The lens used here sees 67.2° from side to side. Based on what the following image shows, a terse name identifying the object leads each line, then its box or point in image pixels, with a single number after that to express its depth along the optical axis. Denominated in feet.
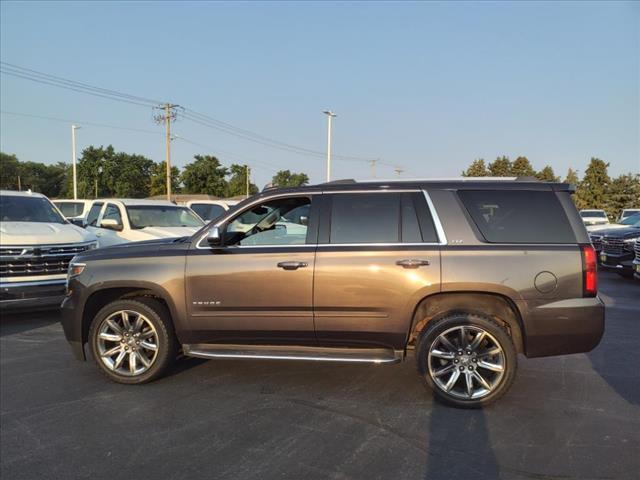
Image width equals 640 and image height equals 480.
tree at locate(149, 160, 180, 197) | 270.46
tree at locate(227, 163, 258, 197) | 293.84
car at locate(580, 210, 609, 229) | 74.73
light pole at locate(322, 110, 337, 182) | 113.70
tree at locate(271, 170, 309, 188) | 331.49
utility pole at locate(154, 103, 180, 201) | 123.81
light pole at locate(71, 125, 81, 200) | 130.62
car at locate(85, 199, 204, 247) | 33.04
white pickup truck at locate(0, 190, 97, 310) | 22.07
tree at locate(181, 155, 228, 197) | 281.54
